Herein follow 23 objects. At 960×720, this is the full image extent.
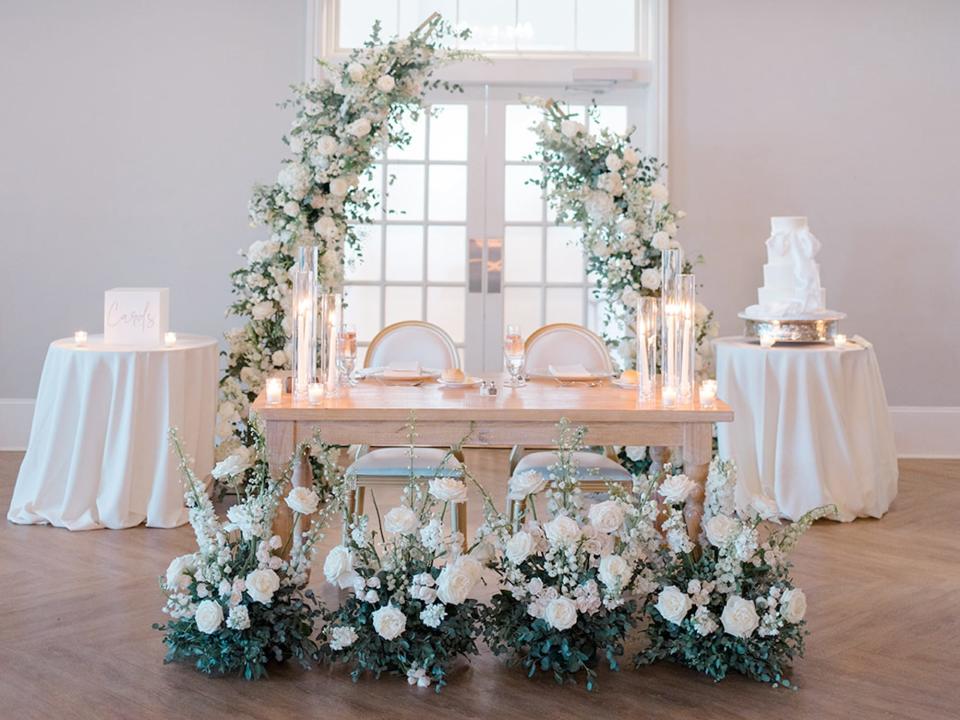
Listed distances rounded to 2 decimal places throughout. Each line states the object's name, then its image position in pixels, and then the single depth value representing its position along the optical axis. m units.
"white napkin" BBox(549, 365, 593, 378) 4.18
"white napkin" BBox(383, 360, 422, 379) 4.06
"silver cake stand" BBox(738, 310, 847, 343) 5.32
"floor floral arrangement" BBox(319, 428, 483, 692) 3.10
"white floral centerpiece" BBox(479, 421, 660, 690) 3.13
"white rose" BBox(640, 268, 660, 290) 5.45
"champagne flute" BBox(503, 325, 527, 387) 3.91
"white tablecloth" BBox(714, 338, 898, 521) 5.07
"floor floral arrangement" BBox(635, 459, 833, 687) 3.14
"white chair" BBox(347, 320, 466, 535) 4.12
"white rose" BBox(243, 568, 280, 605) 3.09
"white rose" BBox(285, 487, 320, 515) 3.12
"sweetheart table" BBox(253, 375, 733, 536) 3.41
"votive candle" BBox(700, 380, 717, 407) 3.57
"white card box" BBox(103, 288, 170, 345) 5.12
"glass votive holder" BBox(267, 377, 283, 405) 3.55
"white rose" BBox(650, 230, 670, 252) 5.38
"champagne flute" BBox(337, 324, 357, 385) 3.98
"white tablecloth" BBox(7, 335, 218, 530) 4.86
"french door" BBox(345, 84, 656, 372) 6.94
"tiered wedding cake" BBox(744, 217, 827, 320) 5.35
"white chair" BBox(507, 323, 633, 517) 4.96
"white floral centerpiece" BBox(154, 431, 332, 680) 3.12
